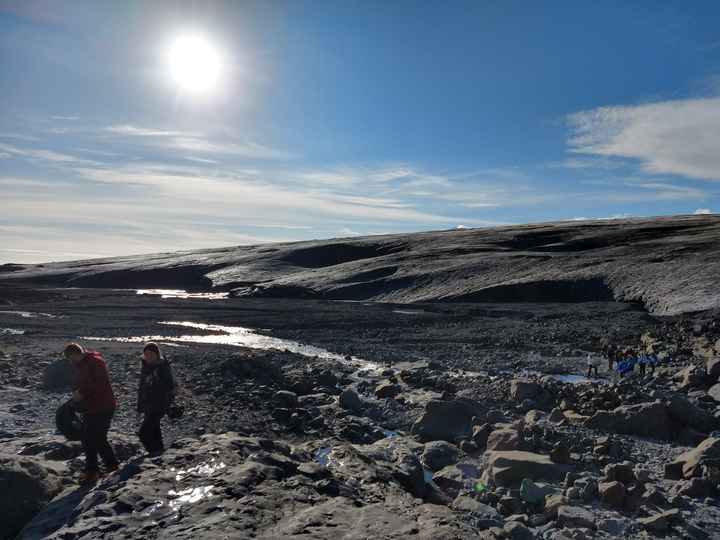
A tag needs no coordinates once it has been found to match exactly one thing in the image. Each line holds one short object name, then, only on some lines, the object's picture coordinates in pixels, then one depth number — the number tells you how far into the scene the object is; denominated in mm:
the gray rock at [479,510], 8609
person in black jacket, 9156
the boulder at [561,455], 10695
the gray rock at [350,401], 15405
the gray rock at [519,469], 10031
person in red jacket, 8633
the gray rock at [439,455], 11312
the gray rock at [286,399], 15602
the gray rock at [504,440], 11294
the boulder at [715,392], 15077
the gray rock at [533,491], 9250
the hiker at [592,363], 20438
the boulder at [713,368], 16734
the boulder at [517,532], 8250
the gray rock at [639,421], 12523
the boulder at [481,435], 12016
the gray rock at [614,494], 9156
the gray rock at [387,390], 17000
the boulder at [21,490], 7199
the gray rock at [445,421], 12844
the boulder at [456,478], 10148
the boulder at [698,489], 9430
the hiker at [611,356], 21266
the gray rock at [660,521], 8500
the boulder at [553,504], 8867
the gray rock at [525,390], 15473
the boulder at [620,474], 9695
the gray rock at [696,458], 9984
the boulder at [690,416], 12656
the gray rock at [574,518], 8562
